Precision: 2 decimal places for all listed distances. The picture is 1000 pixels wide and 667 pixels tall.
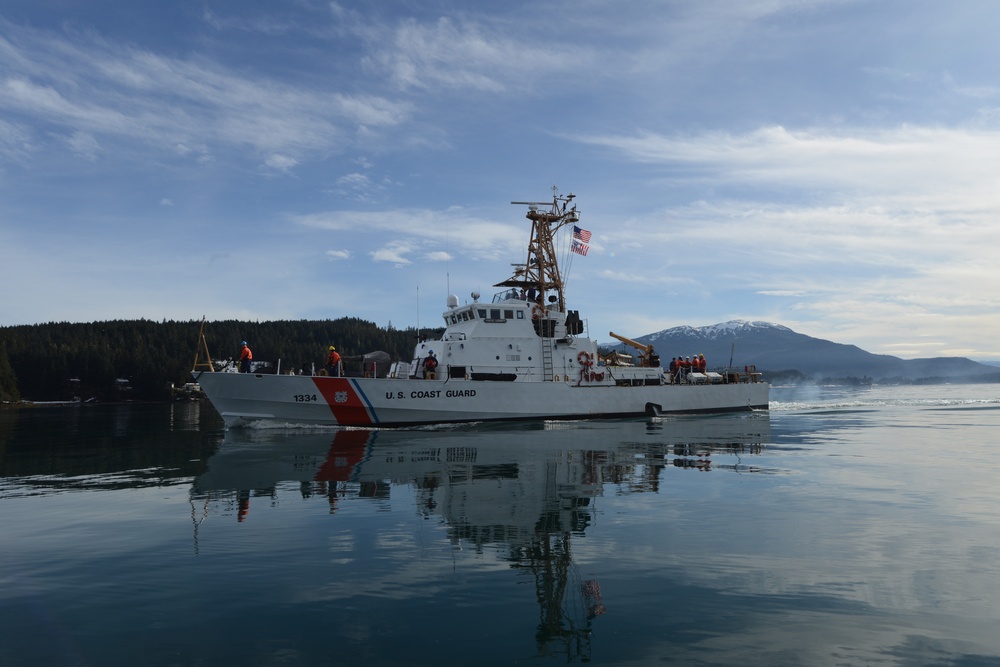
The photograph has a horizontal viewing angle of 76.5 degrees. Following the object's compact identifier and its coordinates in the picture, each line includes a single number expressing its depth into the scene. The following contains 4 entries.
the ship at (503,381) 26.27
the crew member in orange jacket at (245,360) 25.88
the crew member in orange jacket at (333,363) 26.66
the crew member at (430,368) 28.11
